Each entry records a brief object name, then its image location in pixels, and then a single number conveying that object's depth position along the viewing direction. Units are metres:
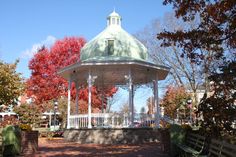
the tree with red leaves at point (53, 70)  44.16
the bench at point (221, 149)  7.51
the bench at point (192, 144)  10.54
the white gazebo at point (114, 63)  22.08
